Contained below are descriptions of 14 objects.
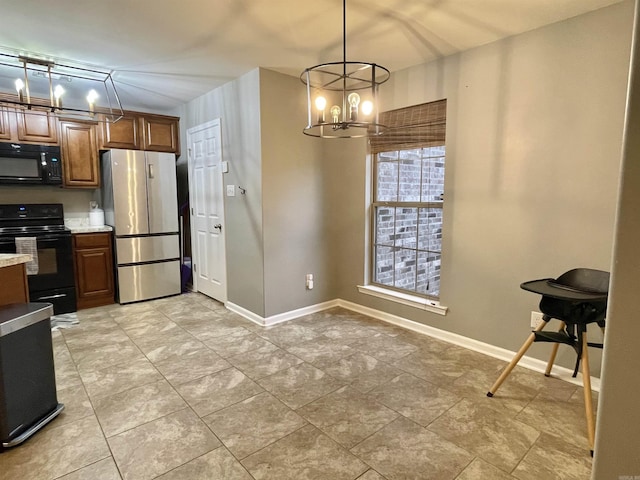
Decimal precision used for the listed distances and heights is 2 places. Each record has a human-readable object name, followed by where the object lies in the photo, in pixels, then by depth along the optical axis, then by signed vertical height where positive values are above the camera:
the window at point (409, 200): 3.14 -0.02
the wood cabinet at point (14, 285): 2.10 -0.51
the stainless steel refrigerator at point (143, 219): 4.04 -0.24
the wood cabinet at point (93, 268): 3.97 -0.78
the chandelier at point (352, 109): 1.87 +0.50
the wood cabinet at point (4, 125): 3.63 +0.77
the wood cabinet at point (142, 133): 4.22 +0.81
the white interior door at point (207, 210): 4.03 -0.13
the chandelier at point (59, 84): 2.69 +1.17
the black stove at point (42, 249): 3.56 -0.49
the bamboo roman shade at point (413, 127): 3.03 +0.63
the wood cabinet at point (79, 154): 4.00 +0.52
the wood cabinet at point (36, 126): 3.73 +0.79
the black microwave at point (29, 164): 3.66 +0.38
